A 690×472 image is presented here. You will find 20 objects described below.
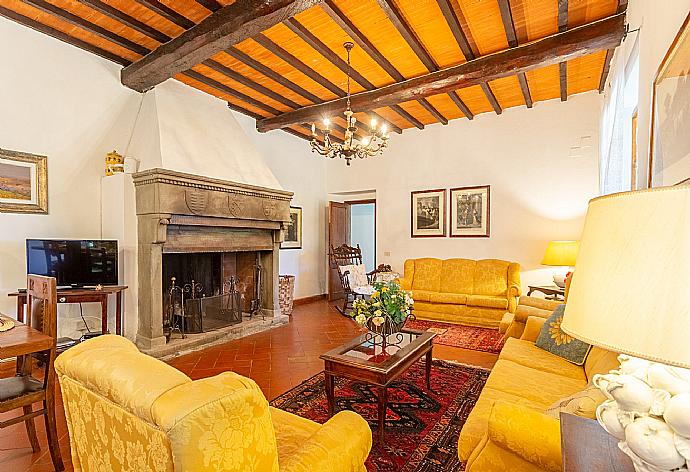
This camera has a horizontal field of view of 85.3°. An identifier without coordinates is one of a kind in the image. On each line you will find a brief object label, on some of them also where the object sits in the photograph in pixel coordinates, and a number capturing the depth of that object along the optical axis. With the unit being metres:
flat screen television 3.79
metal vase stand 2.96
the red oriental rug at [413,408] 2.27
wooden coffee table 2.43
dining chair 2.02
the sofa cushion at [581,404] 1.36
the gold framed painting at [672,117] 1.61
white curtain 3.34
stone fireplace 4.14
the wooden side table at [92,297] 3.74
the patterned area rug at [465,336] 4.51
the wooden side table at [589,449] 1.00
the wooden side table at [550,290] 5.12
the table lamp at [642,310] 0.65
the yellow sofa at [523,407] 1.37
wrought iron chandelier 4.14
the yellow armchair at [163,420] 0.93
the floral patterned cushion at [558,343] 2.71
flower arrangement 2.90
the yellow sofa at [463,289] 5.43
